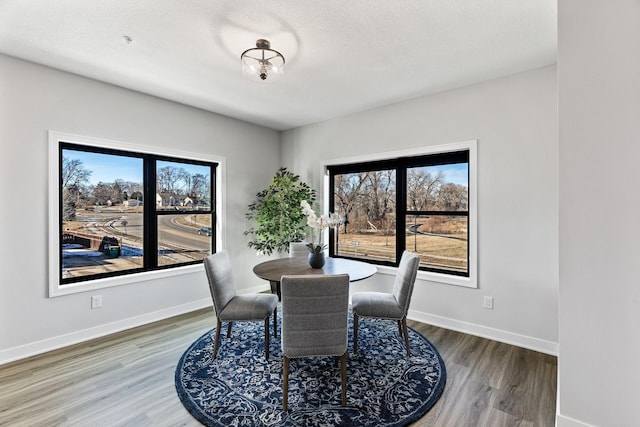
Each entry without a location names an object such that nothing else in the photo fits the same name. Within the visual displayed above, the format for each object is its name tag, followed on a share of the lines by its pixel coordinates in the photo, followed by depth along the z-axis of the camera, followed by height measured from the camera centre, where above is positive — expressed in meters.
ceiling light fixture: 2.33 +1.24
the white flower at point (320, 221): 3.01 -0.07
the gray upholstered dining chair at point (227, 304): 2.56 -0.82
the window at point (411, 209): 3.35 +0.07
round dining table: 2.67 -0.54
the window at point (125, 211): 2.99 +0.04
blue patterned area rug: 1.87 -1.28
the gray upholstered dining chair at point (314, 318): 1.90 -0.70
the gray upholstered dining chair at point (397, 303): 2.61 -0.82
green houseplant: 4.29 -0.02
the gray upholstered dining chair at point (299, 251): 3.82 -0.48
